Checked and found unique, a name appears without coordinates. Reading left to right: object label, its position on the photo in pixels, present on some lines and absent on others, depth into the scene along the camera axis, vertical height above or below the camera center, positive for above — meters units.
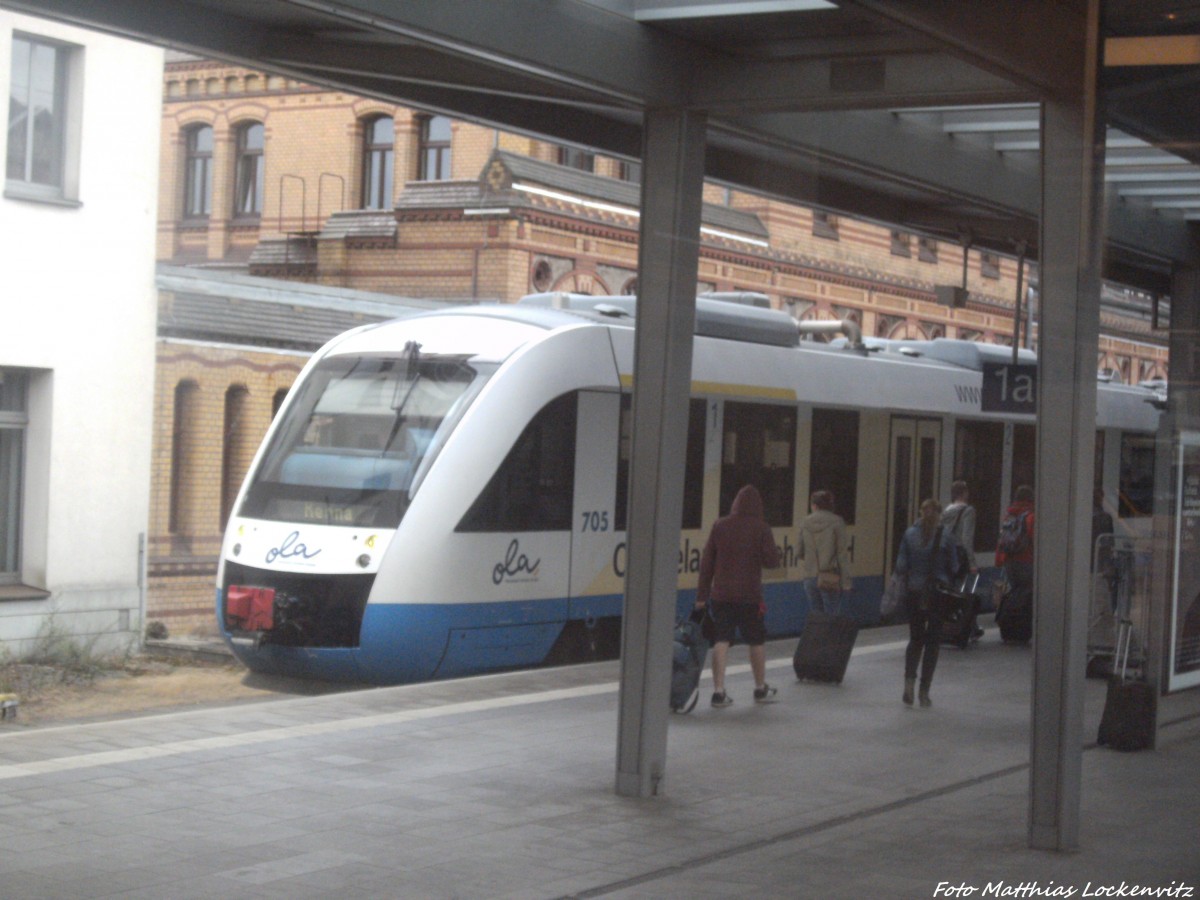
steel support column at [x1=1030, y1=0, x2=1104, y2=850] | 7.26 +0.09
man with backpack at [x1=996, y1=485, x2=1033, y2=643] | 14.55 -0.88
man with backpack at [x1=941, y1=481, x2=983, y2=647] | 14.02 -0.61
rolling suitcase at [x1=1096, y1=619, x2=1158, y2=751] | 7.61 -1.10
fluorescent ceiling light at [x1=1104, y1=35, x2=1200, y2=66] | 6.39 +1.70
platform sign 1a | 10.02 +0.54
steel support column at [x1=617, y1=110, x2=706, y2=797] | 8.30 +0.20
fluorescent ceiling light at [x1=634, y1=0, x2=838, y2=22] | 7.46 +2.06
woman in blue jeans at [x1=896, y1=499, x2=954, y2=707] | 12.09 -0.91
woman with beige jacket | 13.05 -0.79
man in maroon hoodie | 11.43 -0.82
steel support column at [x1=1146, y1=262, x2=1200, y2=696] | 6.85 +0.23
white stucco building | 14.92 +0.90
